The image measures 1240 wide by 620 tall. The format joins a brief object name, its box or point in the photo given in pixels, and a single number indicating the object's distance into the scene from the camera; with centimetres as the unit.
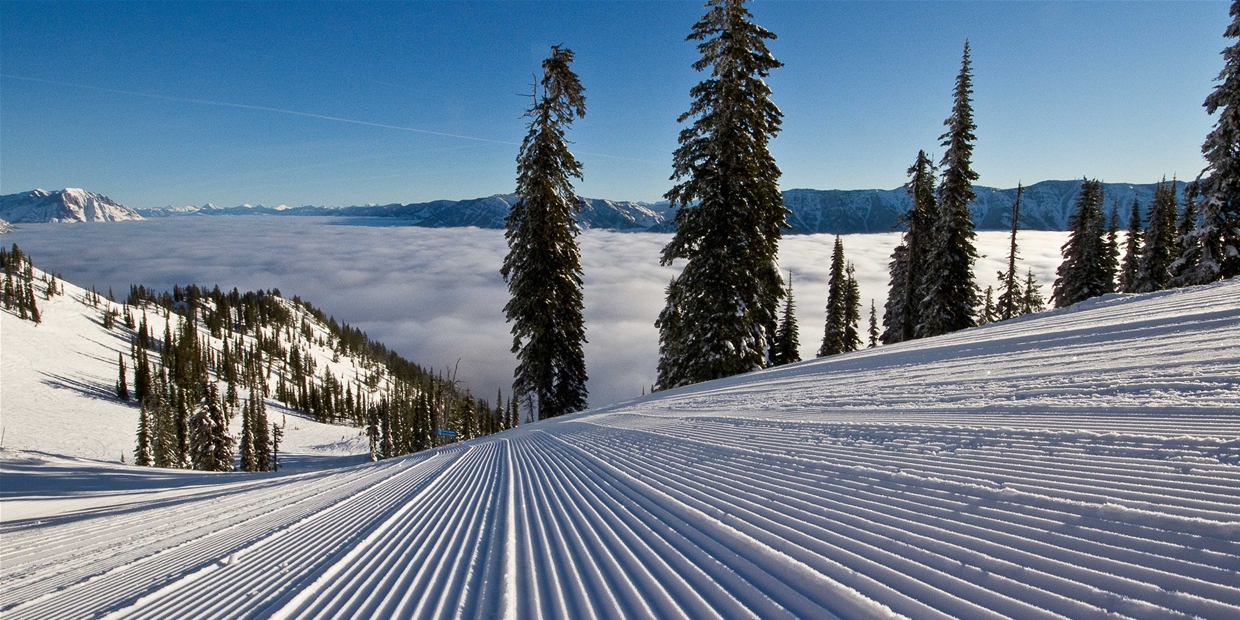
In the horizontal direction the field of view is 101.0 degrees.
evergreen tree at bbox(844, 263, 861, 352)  4278
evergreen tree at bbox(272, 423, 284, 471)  7797
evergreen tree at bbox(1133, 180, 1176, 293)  3372
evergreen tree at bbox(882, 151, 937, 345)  2955
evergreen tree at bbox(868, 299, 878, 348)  5511
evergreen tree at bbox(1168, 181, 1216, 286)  2172
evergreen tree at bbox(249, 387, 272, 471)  7525
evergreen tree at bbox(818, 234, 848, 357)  4025
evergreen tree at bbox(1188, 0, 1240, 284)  2014
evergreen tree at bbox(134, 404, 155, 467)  5600
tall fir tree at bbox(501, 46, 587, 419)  2155
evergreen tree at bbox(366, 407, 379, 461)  9412
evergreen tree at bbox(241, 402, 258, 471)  7400
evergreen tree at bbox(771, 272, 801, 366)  3962
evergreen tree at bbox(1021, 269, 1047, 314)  4469
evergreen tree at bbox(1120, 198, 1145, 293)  3953
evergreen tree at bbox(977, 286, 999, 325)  4544
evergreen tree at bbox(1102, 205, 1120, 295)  3453
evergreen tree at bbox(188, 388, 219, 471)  4784
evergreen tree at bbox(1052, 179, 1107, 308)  3444
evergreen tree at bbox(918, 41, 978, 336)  2577
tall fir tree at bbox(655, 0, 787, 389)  1820
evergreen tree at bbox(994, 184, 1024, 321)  3112
